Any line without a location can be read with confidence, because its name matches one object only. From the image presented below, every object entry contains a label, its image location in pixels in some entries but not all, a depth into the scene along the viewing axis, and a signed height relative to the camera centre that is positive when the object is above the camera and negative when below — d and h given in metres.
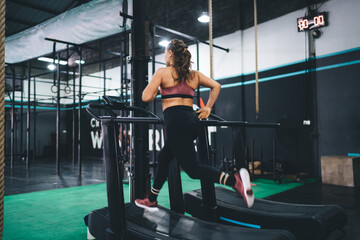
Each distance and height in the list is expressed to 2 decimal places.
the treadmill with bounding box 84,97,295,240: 1.88 -0.68
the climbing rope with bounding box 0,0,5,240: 1.07 +0.14
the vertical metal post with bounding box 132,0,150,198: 3.39 +0.58
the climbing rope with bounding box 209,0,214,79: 2.78 +0.68
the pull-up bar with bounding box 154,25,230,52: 6.18 +2.13
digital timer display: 5.78 +2.23
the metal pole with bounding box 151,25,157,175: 5.22 +1.18
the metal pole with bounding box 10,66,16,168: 7.70 -0.03
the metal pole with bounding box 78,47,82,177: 6.40 -0.31
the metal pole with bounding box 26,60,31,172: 7.13 +0.04
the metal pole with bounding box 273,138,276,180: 5.58 -0.69
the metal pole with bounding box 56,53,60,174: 6.56 +0.43
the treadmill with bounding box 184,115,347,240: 2.23 -0.73
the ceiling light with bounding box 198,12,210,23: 6.44 +2.60
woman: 1.98 +0.17
